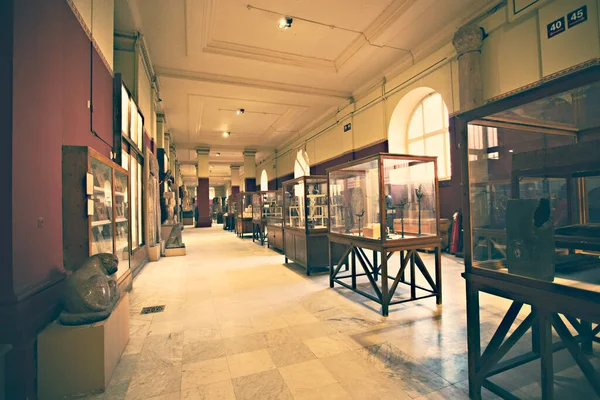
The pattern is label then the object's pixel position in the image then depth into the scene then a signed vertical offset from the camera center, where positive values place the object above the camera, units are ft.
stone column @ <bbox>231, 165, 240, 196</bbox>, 72.64 +7.19
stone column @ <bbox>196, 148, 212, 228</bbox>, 59.62 +5.29
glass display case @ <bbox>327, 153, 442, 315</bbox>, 12.12 -0.43
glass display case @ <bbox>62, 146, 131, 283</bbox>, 8.40 +0.19
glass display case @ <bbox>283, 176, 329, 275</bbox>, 18.89 -1.31
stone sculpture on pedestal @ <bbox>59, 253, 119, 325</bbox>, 7.22 -2.13
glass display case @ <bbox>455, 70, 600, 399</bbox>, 5.47 -0.57
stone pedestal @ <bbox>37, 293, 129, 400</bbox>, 6.71 -3.42
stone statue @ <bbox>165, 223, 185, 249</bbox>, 28.62 -2.95
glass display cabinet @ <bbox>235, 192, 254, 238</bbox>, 42.39 -1.17
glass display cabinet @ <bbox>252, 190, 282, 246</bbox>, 34.32 -0.44
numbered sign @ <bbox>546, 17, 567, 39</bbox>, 15.75 +9.21
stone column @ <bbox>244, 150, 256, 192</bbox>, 62.54 +7.74
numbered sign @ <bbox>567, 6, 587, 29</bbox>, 14.85 +9.20
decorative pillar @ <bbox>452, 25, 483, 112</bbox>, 19.98 +9.14
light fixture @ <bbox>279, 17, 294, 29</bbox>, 21.08 +13.05
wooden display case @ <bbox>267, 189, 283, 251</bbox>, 28.22 -1.85
